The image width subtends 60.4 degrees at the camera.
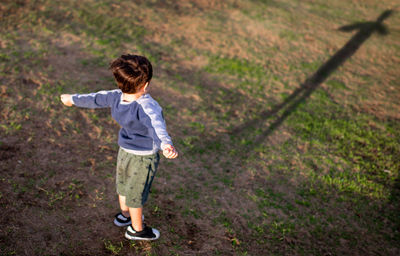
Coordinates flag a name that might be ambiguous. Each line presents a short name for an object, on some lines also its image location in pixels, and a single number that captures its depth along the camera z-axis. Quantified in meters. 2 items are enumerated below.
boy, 2.56
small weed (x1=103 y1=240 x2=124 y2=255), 3.29
